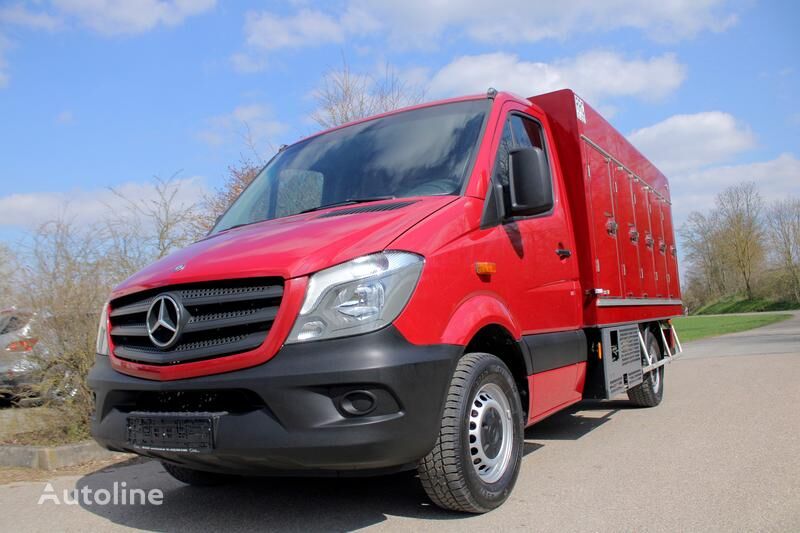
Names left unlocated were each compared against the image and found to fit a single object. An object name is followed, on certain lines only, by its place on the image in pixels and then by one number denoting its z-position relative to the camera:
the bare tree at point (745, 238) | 65.94
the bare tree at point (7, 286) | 6.38
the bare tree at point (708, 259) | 67.75
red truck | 3.11
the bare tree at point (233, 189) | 13.68
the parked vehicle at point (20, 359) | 6.25
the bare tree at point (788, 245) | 63.38
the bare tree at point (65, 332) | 6.30
